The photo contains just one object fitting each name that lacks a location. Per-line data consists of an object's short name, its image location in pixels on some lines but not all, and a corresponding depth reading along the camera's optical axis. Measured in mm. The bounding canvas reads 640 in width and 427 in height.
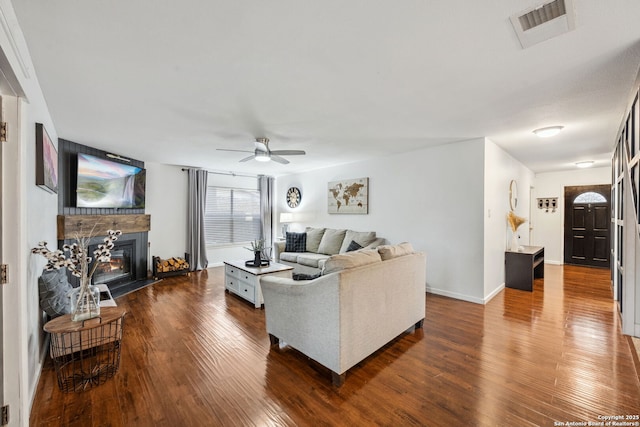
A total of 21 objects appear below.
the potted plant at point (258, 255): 4047
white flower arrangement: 2096
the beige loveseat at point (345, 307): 2004
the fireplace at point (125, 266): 4554
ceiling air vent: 1405
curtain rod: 6329
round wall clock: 6922
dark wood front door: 6086
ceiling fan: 3556
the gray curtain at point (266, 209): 7223
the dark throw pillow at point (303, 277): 2617
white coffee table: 3654
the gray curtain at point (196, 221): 5949
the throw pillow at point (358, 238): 4879
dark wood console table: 4352
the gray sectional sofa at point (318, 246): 4863
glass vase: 2104
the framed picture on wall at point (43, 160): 2223
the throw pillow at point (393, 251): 2645
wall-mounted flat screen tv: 4086
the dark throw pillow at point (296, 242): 5773
